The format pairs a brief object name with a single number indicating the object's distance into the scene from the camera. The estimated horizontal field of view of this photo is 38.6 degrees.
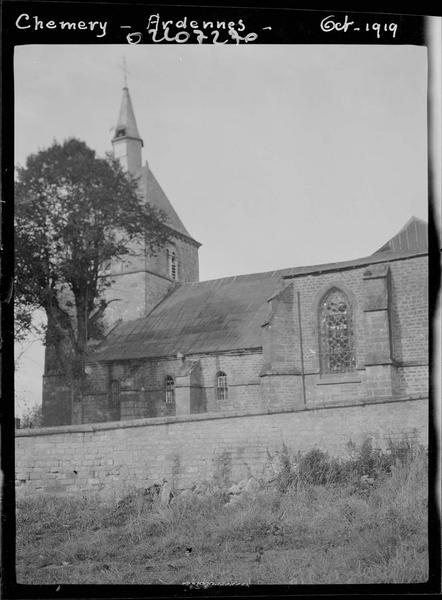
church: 15.59
